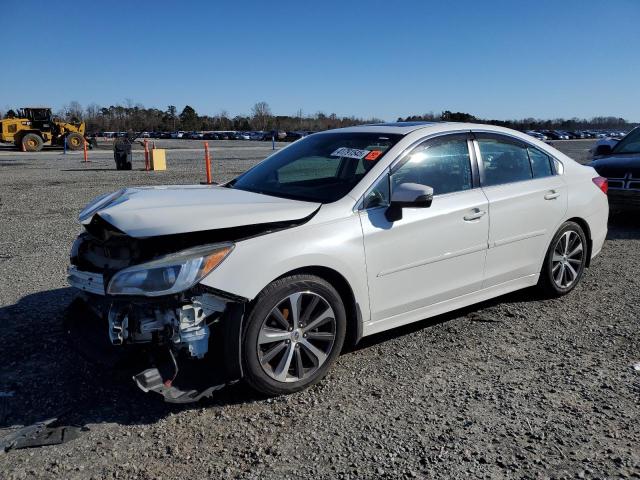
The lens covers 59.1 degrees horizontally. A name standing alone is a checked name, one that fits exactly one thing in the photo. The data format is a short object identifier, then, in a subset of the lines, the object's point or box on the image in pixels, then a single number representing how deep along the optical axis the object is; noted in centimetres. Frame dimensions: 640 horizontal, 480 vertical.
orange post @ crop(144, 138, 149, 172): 2118
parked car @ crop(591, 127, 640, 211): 847
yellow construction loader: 3419
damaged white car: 318
